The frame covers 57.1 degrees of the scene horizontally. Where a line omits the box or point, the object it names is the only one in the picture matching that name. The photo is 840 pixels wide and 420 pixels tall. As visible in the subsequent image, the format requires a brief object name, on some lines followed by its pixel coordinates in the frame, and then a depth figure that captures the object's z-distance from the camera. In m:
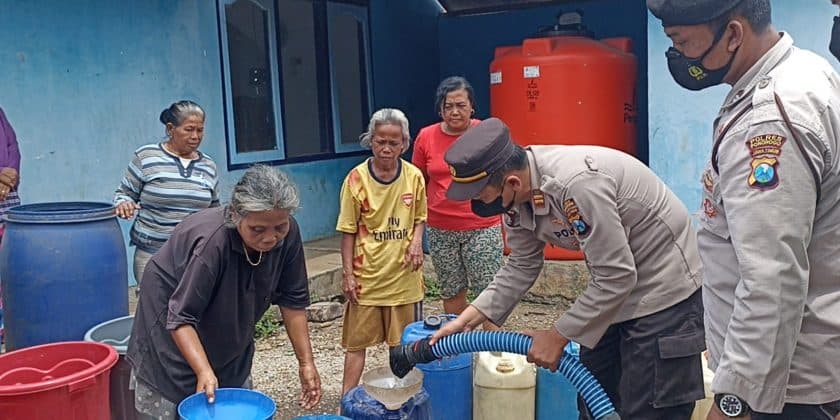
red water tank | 5.36
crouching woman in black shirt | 2.20
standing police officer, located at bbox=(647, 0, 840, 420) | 1.41
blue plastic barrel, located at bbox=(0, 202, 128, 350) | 3.08
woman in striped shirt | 3.63
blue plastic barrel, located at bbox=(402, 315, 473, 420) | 3.17
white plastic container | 3.18
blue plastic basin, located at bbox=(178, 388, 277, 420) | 2.09
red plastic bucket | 2.27
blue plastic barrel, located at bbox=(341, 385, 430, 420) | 2.70
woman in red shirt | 4.16
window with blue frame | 6.06
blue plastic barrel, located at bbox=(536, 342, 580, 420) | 3.17
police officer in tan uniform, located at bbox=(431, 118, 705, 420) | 2.11
